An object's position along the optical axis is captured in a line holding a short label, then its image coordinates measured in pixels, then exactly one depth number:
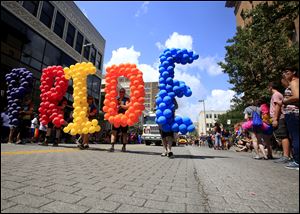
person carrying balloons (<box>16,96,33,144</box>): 8.97
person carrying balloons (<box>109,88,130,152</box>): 7.55
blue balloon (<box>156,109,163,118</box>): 6.39
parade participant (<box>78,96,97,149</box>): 8.41
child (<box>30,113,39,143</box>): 11.55
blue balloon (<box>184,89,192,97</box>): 6.50
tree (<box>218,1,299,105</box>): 14.53
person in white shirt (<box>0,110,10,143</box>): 9.19
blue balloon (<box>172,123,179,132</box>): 6.15
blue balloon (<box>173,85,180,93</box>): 6.45
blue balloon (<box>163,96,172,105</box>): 6.35
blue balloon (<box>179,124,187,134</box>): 6.12
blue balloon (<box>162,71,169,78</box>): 6.70
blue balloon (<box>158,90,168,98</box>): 6.52
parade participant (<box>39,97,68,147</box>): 9.13
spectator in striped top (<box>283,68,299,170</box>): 2.01
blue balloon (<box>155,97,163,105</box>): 6.57
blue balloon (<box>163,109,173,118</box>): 6.17
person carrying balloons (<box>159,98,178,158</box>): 6.43
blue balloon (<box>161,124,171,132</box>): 6.31
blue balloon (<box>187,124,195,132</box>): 6.23
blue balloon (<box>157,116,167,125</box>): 6.21
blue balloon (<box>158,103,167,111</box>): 6.36
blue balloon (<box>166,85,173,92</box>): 6.55
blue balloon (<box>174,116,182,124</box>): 6.28
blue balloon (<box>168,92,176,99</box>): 6.43
